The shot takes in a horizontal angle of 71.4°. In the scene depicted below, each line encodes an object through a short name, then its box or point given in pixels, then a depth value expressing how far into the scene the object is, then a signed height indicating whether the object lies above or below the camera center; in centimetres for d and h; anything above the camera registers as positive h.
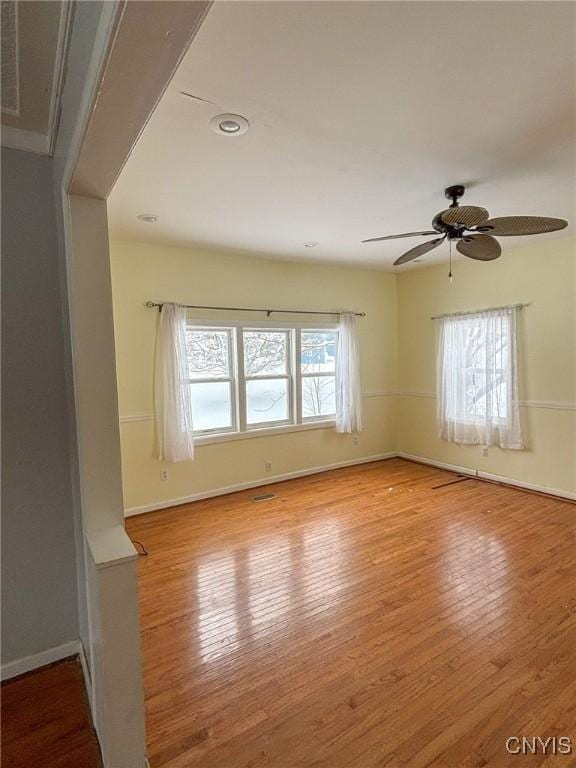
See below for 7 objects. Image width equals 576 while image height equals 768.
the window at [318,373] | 509 -4
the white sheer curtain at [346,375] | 519 -7
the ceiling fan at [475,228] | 226 +83
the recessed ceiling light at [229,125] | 188 +120
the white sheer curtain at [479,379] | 441 -17
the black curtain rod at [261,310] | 395 +72
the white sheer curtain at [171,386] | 394 -11
